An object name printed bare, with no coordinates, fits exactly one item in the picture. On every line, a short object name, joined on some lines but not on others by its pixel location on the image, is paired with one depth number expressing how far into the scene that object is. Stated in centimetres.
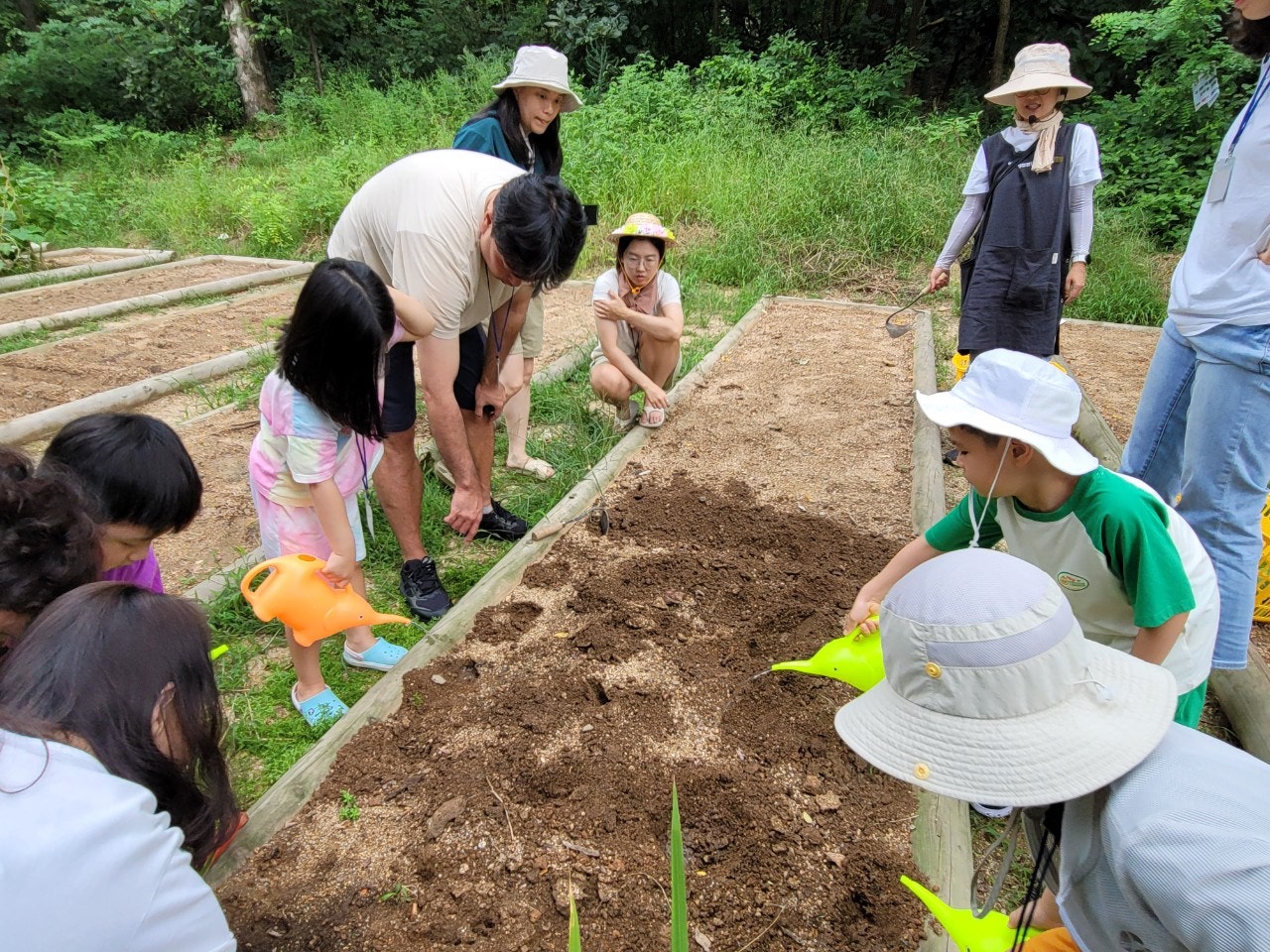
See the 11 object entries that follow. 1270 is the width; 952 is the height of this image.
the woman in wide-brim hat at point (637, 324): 364
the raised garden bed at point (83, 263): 693
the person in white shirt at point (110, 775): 91
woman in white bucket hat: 340
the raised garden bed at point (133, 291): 571
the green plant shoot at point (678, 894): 84
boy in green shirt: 142
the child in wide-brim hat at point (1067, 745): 91
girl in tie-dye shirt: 195
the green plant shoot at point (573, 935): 80
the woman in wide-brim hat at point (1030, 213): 319
